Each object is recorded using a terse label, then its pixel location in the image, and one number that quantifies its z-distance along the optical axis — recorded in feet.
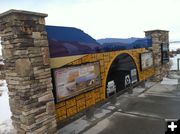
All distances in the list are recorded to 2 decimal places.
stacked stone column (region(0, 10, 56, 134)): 9.90
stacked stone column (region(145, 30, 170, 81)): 27.58
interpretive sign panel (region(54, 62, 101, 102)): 12.77
